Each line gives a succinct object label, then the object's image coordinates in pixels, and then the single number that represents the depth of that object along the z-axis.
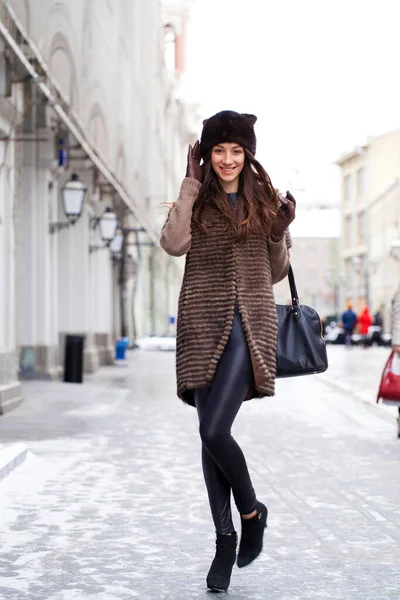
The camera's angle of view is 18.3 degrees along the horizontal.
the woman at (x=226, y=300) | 4.71
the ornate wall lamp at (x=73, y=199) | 19.05
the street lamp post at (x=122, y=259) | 28.09
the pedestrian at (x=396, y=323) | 9.91
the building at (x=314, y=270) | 115.94
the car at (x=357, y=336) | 53.12
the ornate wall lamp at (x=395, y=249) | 41.94
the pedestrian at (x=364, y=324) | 47.09
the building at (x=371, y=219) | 67.06
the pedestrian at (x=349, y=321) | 47.38
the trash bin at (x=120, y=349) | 30.70
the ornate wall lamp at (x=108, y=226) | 23.89
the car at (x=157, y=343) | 40.69
